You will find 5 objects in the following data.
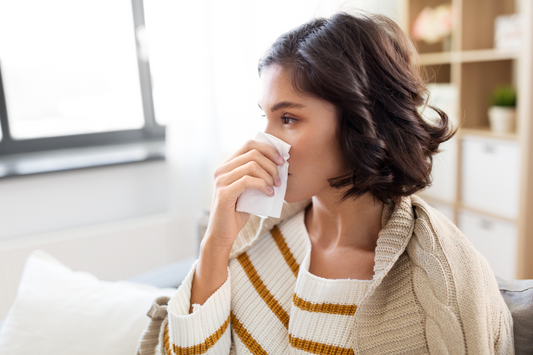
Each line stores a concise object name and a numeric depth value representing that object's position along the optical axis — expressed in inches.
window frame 98.0
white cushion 43.8
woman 34.4
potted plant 92.3
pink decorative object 103.7
